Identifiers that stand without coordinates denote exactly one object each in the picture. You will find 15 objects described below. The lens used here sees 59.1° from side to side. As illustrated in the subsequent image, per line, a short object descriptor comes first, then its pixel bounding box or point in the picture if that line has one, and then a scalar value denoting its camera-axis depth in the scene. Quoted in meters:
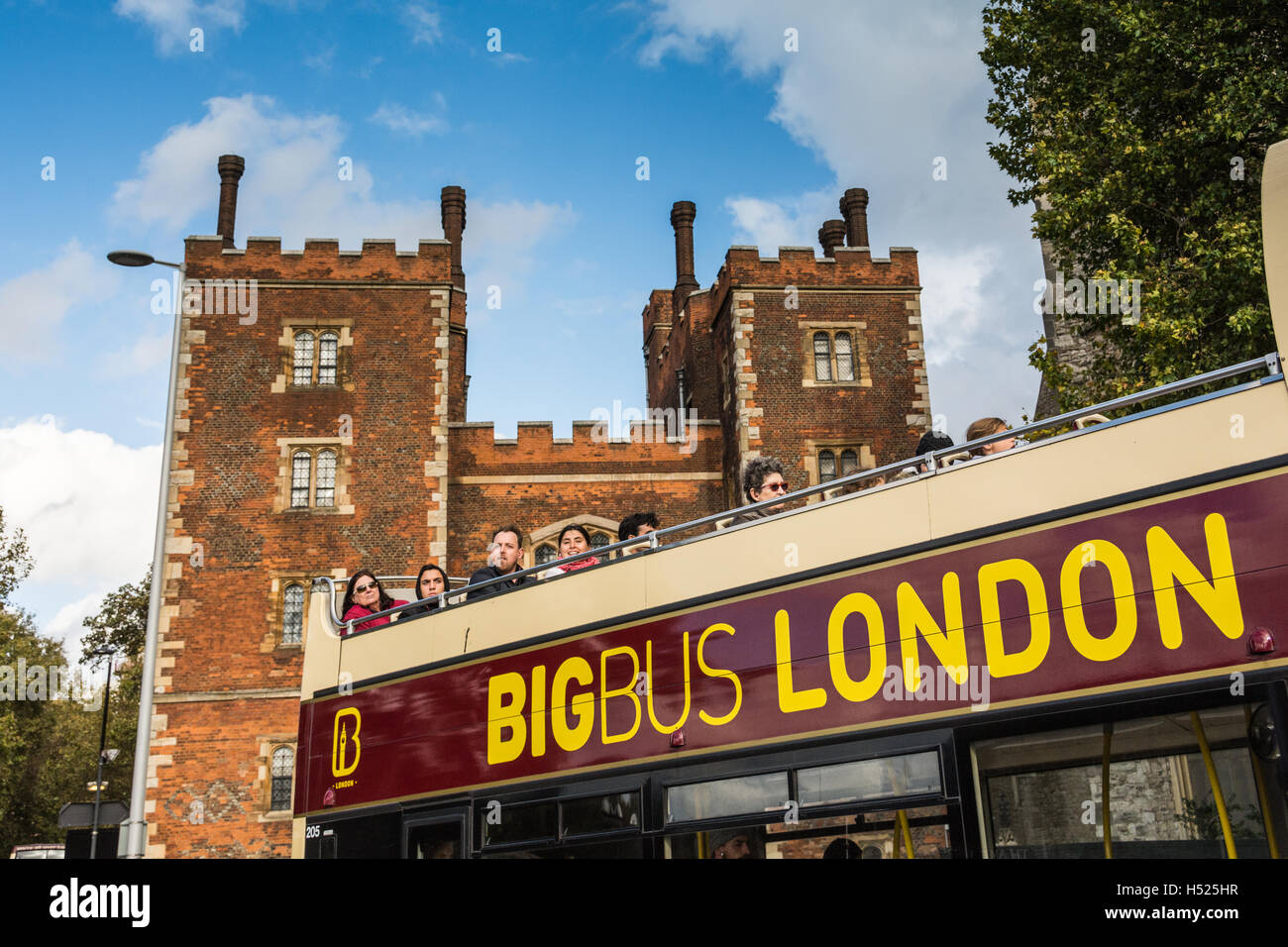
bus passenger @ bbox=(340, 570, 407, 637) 8.16
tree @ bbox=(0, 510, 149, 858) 43.03
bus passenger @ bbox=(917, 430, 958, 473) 6.81
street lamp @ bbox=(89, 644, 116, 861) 45.79
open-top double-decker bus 4.26
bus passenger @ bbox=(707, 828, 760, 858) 5.29
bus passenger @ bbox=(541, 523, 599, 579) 7.70
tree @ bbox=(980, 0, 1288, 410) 14.12
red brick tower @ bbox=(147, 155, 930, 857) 26.31
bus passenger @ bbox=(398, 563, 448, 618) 8.05
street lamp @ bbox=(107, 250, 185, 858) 14.26
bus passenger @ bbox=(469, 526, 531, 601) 7.51
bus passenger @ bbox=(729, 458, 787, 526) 6.93
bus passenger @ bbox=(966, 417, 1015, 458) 6.77
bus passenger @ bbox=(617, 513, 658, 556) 7.80
